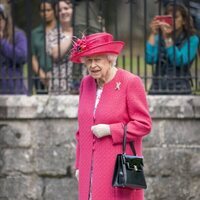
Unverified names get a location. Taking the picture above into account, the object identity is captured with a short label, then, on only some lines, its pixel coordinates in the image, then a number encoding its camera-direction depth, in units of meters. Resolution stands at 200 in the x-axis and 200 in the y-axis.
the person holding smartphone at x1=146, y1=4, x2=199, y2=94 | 13.11
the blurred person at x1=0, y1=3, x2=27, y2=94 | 13.56
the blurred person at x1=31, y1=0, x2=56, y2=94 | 13.49
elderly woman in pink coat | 9.69
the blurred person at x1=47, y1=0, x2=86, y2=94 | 13.42
